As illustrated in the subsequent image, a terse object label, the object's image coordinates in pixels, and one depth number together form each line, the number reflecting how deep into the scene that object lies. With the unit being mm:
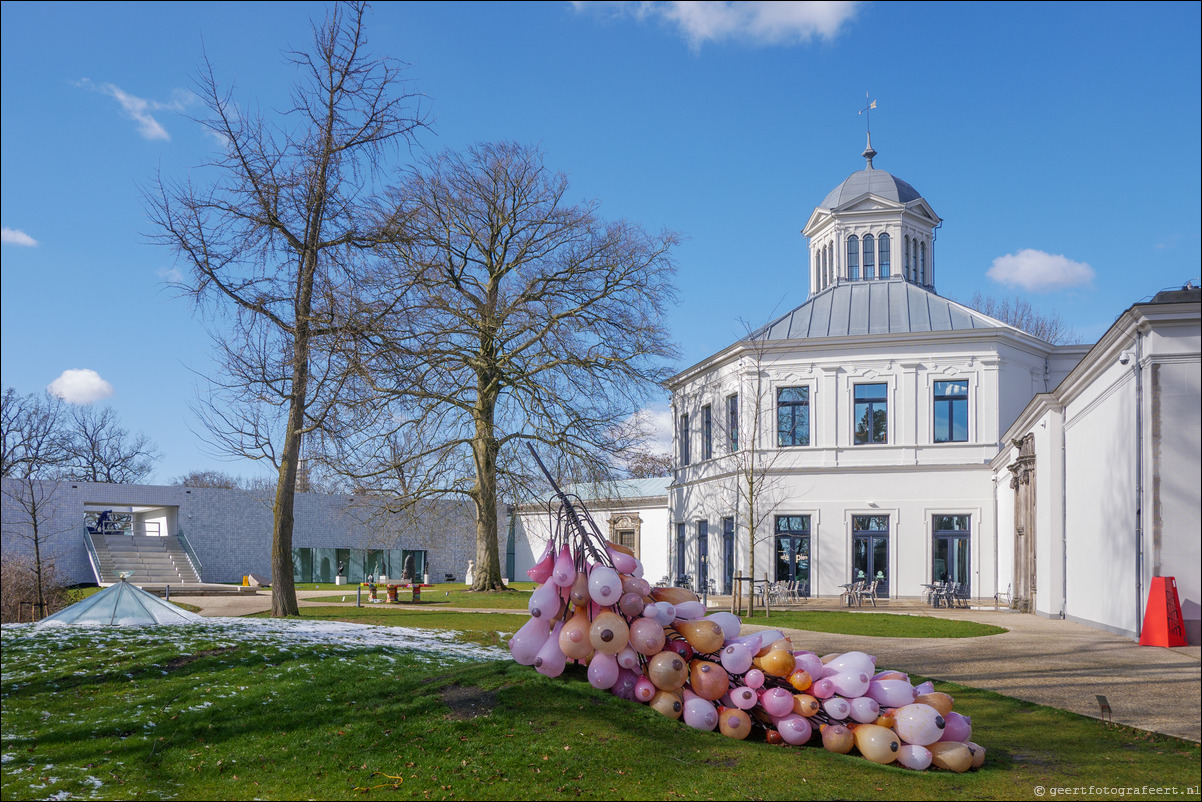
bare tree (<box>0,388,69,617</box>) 35062
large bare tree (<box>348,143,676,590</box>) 26244
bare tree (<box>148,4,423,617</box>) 17047
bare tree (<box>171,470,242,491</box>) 74875
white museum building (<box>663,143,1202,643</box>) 22734
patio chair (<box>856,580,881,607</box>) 25178
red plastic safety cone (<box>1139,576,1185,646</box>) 9453
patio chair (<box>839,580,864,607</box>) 25594
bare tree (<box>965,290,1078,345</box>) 45781
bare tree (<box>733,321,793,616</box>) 28422
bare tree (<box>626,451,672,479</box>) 28688
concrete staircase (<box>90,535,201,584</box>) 37188
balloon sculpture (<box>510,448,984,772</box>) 7168
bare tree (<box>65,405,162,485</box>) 58531
